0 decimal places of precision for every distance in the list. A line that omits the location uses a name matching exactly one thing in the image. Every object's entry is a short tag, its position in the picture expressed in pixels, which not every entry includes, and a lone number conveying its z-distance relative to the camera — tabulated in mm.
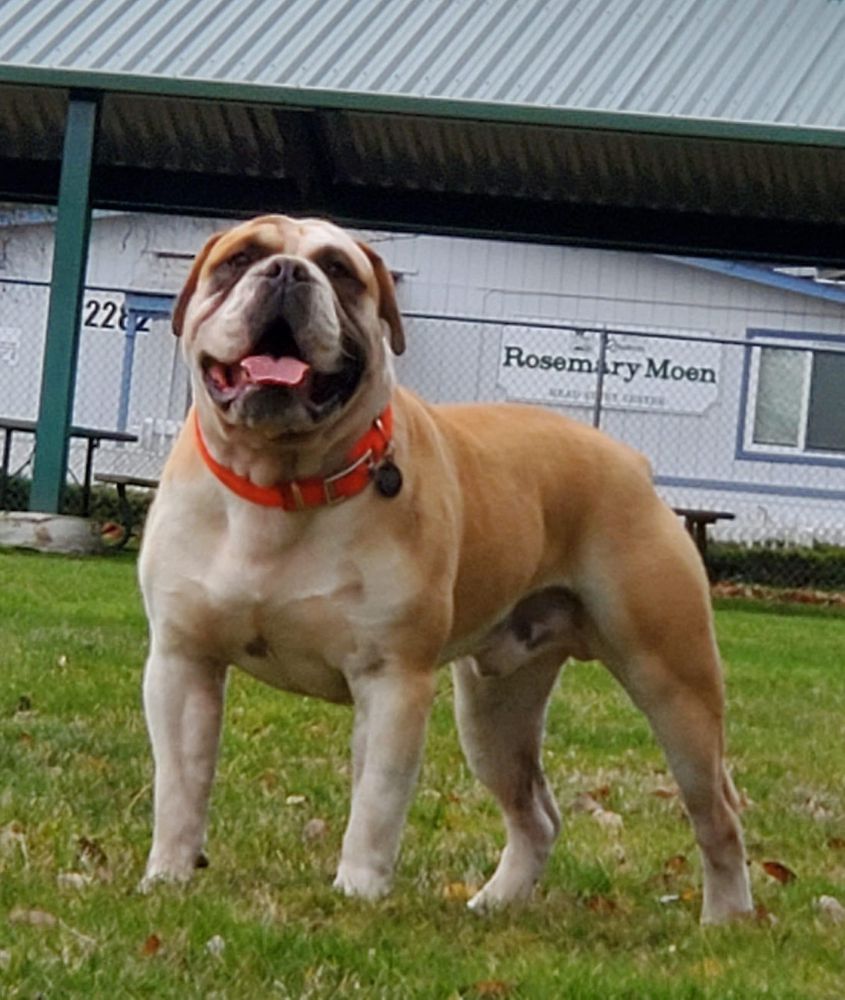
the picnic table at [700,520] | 18688
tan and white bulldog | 4340
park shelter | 15211
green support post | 15562
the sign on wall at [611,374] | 24203
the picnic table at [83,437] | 18906
